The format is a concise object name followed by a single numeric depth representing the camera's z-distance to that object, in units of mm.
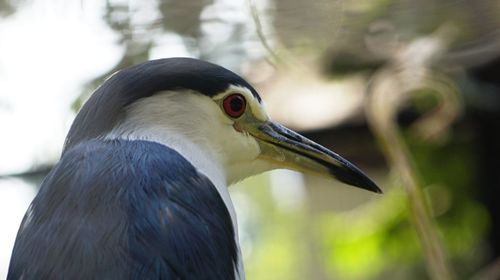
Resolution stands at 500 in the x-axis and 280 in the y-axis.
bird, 3596
